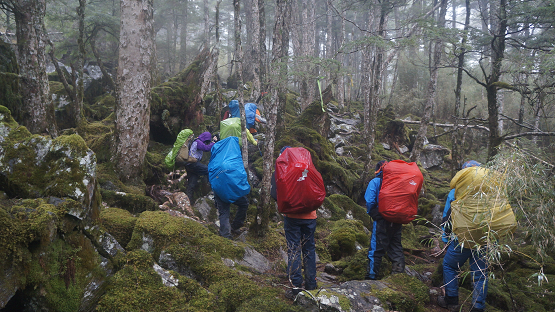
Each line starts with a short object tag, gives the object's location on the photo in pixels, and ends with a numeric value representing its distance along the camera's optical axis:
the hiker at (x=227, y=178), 5.67
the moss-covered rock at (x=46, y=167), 3.19
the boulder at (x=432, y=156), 16.84
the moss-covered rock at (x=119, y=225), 4.12
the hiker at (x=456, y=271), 4.42
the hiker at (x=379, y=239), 5.32
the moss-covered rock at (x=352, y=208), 9.27
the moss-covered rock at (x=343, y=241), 6.64
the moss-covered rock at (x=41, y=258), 2.49
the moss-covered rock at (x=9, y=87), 7.03
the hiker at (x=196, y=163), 7.48
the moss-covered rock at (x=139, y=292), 3.06
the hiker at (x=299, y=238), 4.29
